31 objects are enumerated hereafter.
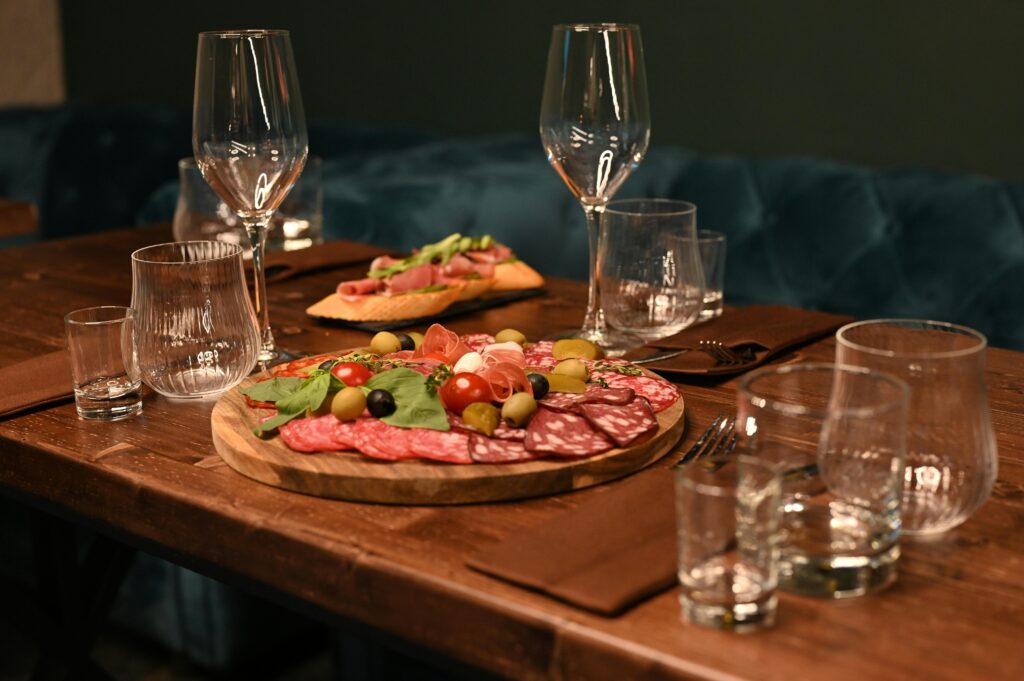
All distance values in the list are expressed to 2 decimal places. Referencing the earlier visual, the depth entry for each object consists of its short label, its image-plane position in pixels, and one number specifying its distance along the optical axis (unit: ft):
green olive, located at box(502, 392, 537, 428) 3.18
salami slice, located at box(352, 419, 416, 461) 3.03
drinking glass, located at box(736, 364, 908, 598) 2.44
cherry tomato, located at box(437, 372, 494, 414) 3.23
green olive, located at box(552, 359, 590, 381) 3.55
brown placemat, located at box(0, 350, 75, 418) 3.83
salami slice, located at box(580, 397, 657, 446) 3.12
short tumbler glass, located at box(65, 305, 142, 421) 3.72
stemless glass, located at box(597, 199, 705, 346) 4.24
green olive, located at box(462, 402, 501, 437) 3.13
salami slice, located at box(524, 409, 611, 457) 3.04
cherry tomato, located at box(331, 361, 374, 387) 3.40
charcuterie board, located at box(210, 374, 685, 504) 2.94
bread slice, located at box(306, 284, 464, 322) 4.84
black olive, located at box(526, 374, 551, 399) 3.35
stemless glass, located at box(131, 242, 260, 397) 3.71
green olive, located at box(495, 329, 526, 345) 3.95
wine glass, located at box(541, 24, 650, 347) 4.11
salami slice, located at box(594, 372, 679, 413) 3.51
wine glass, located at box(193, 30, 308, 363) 3.91
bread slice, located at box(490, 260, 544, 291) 5.31
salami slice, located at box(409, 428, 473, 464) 3.01
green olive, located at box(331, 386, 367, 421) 3.16
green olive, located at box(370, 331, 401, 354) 3.91
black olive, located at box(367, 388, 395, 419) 3.18
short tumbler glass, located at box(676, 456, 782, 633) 2.29
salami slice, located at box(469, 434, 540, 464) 3.00
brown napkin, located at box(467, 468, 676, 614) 2.42
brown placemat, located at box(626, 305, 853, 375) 4.09
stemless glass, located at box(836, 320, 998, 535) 2.63
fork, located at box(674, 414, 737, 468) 3.20
